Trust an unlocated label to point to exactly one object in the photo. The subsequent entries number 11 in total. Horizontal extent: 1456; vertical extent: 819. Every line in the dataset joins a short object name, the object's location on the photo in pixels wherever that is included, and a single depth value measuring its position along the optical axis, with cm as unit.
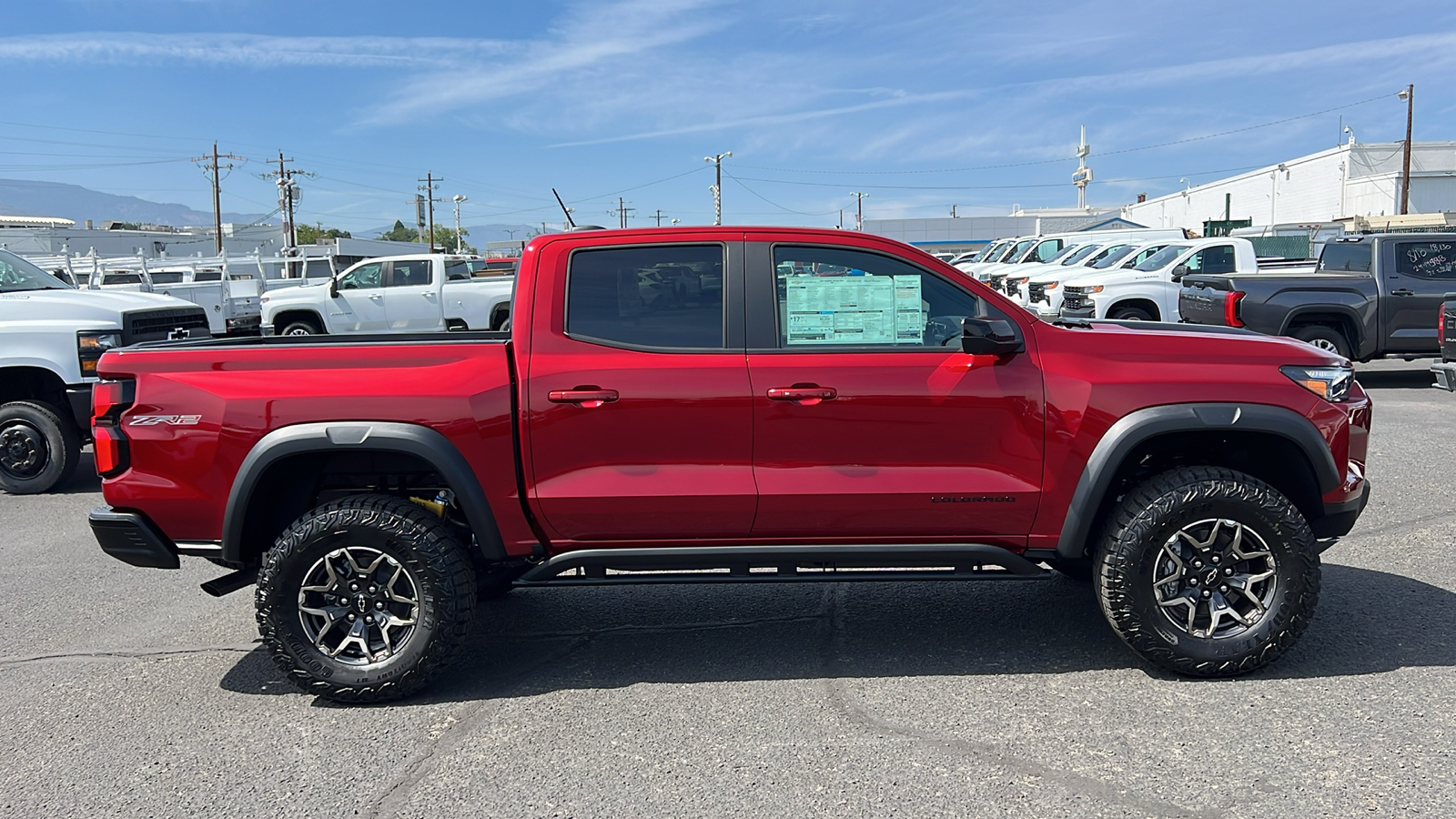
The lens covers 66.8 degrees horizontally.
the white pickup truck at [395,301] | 1850
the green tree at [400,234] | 12912
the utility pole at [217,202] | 6644
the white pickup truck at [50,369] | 855
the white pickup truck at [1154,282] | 1608
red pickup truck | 430
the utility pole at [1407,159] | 4559
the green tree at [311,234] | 11144
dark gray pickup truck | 1270
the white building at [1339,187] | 5369
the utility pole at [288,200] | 7269
